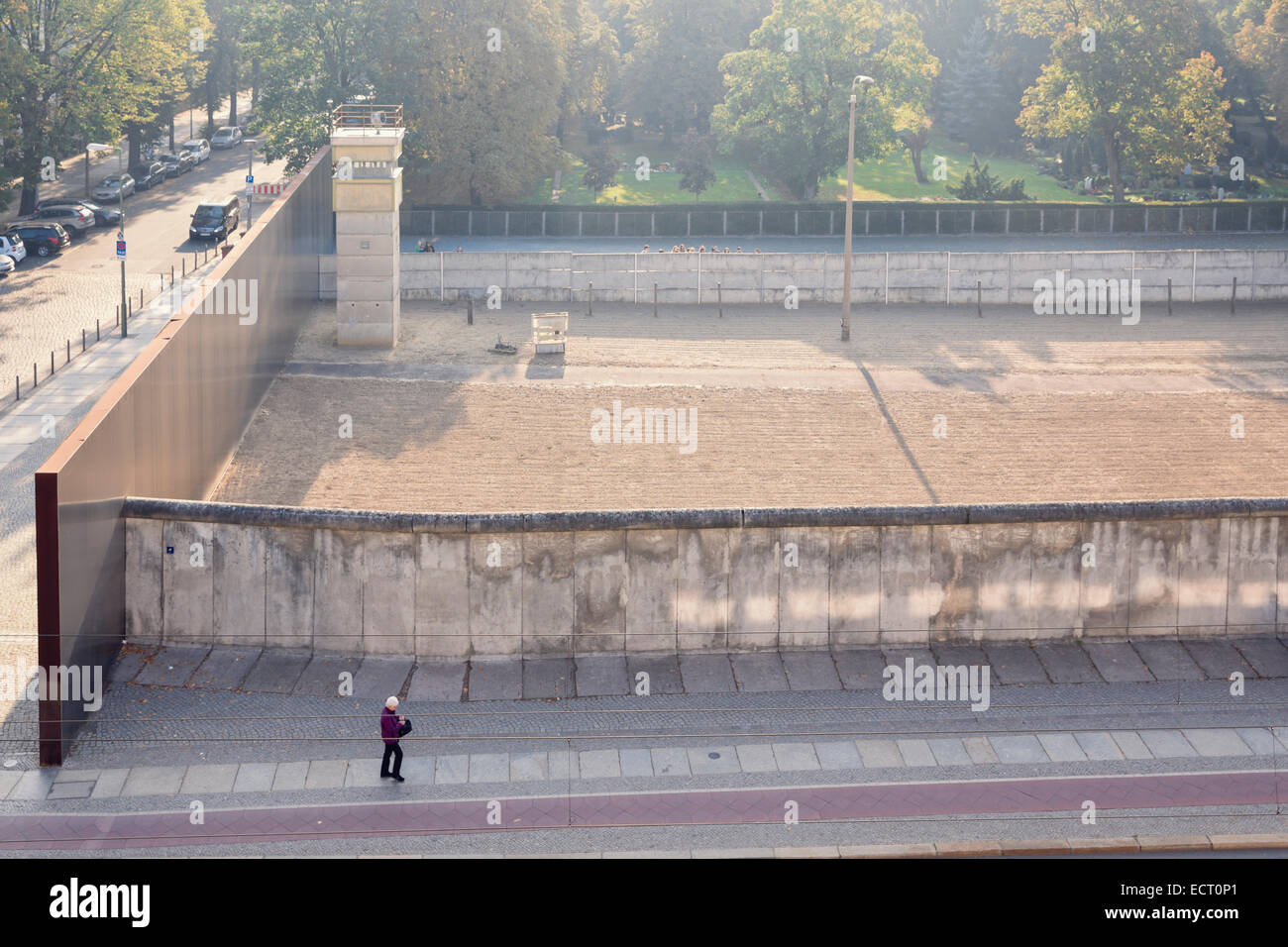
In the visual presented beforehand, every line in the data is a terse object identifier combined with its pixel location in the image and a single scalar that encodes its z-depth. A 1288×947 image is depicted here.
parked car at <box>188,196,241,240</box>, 64.31
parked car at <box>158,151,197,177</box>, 81.12
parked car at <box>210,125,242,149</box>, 91.62
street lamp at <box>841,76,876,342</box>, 50.00
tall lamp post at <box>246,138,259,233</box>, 72.11
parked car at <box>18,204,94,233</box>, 65.06
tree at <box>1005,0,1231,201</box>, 80.69
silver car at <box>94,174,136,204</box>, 71.50
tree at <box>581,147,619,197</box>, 85.81
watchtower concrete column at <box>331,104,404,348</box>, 47.56
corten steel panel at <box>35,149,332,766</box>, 22.47
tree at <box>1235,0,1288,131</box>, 90.62
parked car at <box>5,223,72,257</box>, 61.47
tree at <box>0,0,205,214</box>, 66.88
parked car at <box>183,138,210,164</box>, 85.47
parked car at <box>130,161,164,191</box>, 77.49
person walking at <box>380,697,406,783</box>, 21.25
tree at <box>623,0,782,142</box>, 99.81
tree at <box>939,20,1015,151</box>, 105.56
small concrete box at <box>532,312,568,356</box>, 48.41
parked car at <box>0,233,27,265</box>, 59.34
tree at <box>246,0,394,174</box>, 69.50
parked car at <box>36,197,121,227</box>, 67.94
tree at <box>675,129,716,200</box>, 86.00
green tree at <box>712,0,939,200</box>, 83.00
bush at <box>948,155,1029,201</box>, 84.50
